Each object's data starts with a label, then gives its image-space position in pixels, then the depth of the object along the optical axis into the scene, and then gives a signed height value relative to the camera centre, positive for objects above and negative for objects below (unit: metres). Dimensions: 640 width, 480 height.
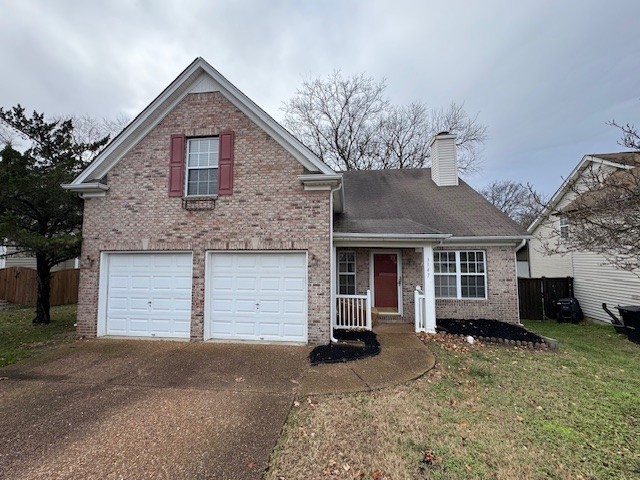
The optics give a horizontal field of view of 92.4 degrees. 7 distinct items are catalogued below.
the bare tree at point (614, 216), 3.98 +0.75
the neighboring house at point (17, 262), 19.62 +0.48
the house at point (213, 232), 7.87 +1.00
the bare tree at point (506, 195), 33.88 +8.48
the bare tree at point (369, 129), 23.12 +10.73
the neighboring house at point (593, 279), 11.20 -0.39
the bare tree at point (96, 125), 22.97 +11.04
